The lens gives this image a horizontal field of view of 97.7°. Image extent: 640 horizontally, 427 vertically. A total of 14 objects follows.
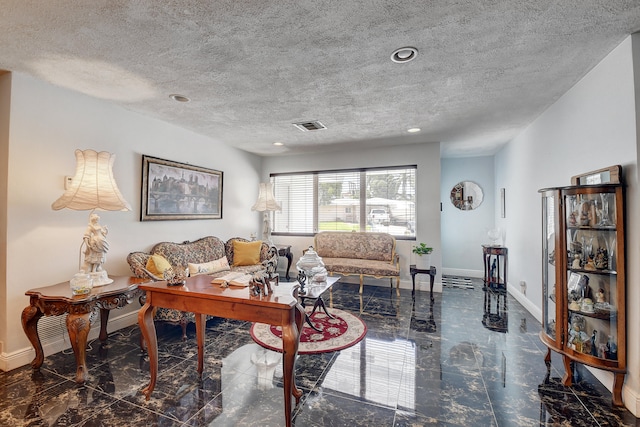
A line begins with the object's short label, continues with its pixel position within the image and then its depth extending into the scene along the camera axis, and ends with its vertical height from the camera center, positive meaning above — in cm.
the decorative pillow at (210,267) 358 -66
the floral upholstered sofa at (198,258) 305 -55
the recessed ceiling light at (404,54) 211 +129
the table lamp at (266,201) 533 +35
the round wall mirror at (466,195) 603 +53
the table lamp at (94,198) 246 +18
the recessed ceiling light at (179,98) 299 +132
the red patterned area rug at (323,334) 281 -128
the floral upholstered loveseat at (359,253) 458 -64
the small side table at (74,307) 223 -74
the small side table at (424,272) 433 -83
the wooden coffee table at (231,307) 170 -58
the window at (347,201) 528 +37
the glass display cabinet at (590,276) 201 -43
